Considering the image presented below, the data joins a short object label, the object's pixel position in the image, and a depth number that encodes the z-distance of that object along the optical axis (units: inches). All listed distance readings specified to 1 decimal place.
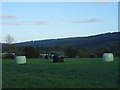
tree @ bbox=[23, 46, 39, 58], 2417.0
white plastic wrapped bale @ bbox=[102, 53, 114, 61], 1220.2
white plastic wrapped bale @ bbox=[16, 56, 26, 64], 1216.2
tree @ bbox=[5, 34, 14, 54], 2657.0
